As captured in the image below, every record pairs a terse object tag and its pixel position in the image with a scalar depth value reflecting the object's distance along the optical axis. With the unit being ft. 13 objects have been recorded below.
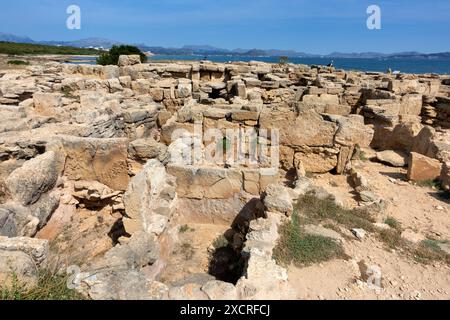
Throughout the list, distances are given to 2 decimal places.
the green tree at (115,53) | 74.02
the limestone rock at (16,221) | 14.23
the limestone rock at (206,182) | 18.22
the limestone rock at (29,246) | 11.28
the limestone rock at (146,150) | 18.45
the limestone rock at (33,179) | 15.90
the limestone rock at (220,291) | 10.78
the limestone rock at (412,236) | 17.22
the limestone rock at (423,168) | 25.14
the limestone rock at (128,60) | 52.39
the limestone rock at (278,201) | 16.52
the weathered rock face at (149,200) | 15.11
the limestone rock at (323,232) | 15.97
